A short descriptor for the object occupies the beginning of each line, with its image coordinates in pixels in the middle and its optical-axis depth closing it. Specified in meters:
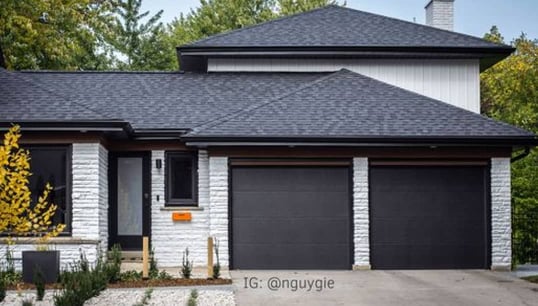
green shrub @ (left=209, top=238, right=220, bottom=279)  14.71
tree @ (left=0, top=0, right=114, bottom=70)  28.62
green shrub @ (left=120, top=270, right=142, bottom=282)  14.56
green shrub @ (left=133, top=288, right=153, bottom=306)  11.93
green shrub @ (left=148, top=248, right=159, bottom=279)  14.92
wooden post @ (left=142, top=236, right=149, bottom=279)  14.52
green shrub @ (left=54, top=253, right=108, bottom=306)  10.71
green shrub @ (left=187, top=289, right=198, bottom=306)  11.81
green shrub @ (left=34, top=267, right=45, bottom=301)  12.20
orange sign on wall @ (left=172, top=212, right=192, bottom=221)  18.12
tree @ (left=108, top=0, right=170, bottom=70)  48.28
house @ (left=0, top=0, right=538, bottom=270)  16.39
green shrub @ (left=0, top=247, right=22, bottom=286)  14.65
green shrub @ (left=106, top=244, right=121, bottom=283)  14.03
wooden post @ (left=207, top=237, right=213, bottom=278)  14.65
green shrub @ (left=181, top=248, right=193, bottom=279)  14.82
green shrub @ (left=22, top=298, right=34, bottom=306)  10.59
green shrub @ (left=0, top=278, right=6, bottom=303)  11.52
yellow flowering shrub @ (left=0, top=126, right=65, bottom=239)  10.98
